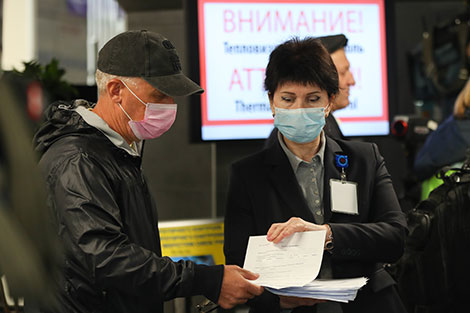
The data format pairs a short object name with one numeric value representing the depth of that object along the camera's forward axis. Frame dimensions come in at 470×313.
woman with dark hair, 2.57
